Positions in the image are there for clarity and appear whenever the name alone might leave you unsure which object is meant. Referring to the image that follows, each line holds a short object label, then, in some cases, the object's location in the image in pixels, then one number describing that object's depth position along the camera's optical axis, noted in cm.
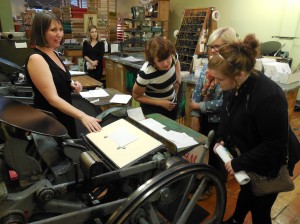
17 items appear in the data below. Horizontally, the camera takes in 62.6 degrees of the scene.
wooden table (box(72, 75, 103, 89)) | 263
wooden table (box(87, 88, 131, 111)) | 209
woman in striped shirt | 171
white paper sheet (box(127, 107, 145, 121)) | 145
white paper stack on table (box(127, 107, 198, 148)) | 123
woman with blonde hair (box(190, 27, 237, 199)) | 149
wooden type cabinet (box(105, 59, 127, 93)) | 430
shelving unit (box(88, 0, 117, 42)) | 561
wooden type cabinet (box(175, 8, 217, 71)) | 367
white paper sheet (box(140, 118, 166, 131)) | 135
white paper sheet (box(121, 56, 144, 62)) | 406
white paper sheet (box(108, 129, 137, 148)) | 107
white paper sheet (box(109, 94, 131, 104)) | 213
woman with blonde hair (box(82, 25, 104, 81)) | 416
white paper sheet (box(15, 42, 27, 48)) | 247
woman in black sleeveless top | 129
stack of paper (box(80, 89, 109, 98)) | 224
